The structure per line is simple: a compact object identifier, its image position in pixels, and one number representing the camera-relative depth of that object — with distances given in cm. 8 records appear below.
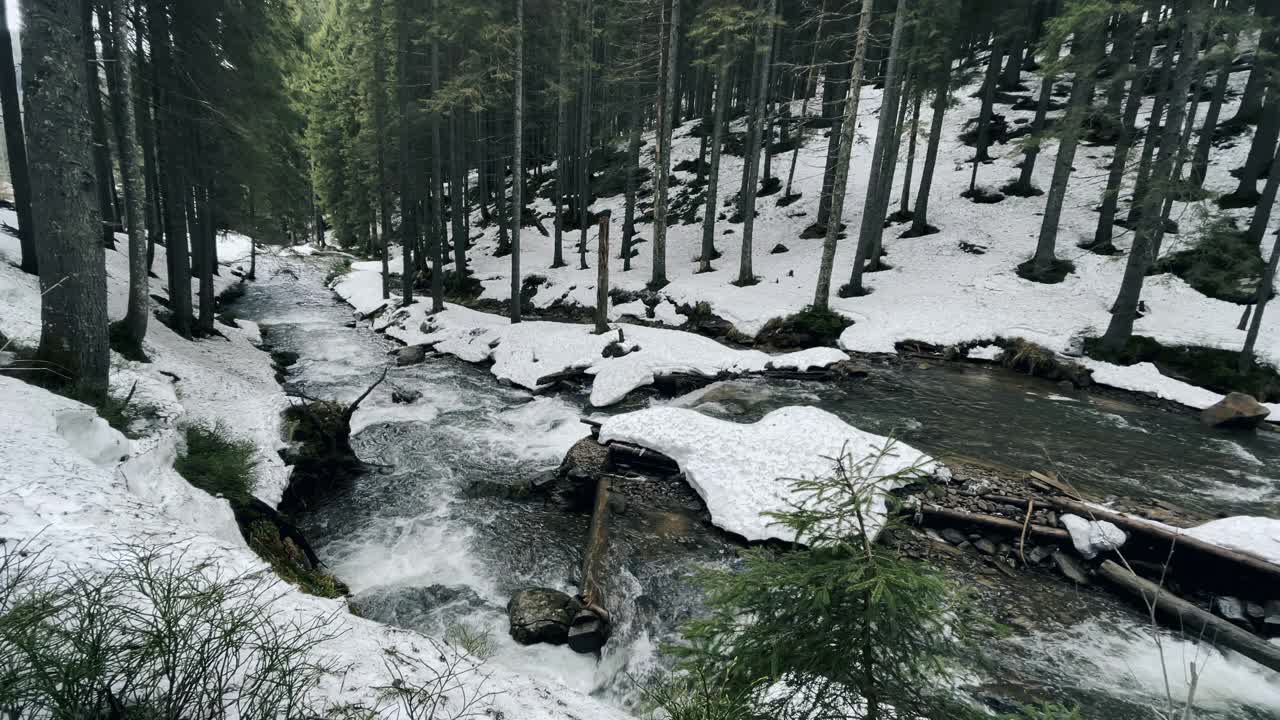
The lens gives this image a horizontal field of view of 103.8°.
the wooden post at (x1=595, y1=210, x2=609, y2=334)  1543
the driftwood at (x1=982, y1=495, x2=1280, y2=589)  533
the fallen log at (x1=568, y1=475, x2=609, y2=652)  537
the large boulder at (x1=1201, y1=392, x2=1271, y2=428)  1018
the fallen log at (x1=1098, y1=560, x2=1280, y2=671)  483
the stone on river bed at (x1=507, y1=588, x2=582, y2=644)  540
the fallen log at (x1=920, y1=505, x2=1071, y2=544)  640
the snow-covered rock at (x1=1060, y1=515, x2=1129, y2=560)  613
